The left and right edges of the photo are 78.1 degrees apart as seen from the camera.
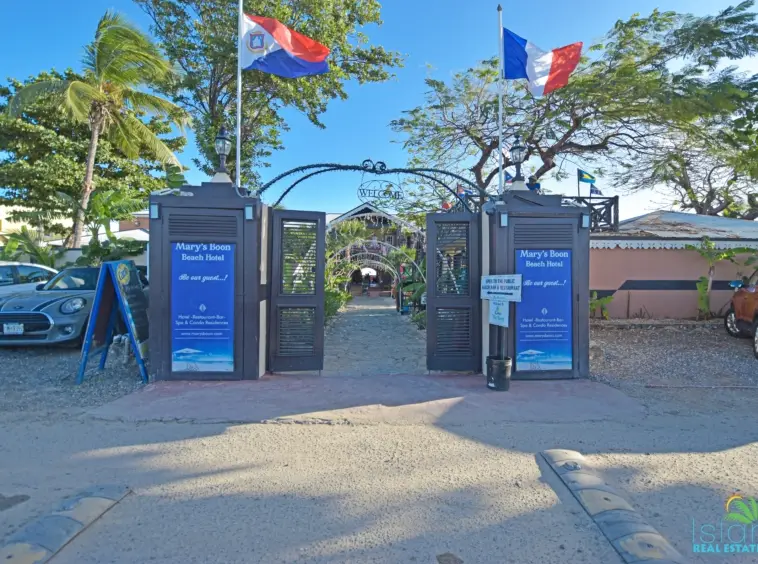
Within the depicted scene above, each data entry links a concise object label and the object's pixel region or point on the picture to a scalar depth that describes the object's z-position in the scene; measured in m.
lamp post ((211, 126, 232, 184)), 6.58
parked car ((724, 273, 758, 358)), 8.73
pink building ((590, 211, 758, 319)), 12.07
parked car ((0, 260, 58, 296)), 10.24
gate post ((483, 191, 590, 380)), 6.71
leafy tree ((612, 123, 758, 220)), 13.09
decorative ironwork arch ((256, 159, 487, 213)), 7.64
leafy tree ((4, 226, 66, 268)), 15.90
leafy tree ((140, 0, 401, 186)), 15.23
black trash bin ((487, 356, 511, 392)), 6.12
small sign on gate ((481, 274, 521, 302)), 5.85
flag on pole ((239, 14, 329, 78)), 7.45
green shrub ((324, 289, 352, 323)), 13.10
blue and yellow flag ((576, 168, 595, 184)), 13.84
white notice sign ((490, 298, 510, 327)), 6.13
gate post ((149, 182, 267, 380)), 6.42
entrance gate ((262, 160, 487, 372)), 6.97
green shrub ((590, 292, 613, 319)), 10.96
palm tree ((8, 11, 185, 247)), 14.84
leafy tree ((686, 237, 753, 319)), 11.23
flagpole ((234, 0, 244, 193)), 7.00
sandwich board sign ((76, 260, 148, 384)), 6.32
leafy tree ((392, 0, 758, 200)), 11.60
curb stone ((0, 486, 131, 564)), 2.59
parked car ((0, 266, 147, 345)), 7.61
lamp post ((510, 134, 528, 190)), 6.81
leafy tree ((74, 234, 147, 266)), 14.00
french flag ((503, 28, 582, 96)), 7.91
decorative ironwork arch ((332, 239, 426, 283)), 14.78
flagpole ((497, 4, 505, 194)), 7.79
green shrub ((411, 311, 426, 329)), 12.25
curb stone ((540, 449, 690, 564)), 2.64
